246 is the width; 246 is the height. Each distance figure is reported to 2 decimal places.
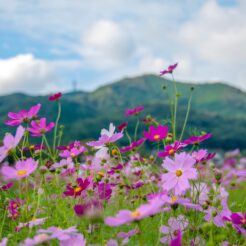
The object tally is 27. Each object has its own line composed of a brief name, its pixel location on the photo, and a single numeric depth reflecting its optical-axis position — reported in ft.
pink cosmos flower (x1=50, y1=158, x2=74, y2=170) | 8.32
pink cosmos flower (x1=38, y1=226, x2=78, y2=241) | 4.79
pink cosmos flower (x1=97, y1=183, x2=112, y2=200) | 7.48
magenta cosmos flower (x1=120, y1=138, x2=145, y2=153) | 8.03
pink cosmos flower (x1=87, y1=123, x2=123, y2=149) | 6.66
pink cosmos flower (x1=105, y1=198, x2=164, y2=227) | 4.18
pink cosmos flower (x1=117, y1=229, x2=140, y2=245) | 5.84
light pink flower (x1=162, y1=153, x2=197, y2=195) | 5.84
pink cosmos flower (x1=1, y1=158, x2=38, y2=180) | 5.59
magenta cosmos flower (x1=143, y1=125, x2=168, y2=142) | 7.35
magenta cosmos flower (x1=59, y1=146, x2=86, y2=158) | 7.86
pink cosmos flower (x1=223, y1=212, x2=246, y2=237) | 5.42
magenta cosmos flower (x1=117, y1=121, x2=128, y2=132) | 8.85
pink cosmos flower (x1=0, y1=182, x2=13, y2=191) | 8.94
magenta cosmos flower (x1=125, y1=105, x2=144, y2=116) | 11.18
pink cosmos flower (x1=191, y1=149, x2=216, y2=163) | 6.91
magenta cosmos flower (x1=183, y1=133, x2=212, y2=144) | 7.25
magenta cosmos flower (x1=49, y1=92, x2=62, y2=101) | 10.18
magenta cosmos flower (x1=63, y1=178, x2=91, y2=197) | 6.68
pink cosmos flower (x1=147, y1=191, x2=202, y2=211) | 5.39
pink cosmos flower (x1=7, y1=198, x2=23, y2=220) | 7.87
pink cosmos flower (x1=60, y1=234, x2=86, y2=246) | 5.17
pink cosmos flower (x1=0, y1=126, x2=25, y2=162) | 6.15
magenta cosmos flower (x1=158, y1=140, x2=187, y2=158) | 6.55
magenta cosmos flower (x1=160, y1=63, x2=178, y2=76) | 10.10
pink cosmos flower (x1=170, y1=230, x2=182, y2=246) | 4.48
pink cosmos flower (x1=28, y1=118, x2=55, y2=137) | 7.73
